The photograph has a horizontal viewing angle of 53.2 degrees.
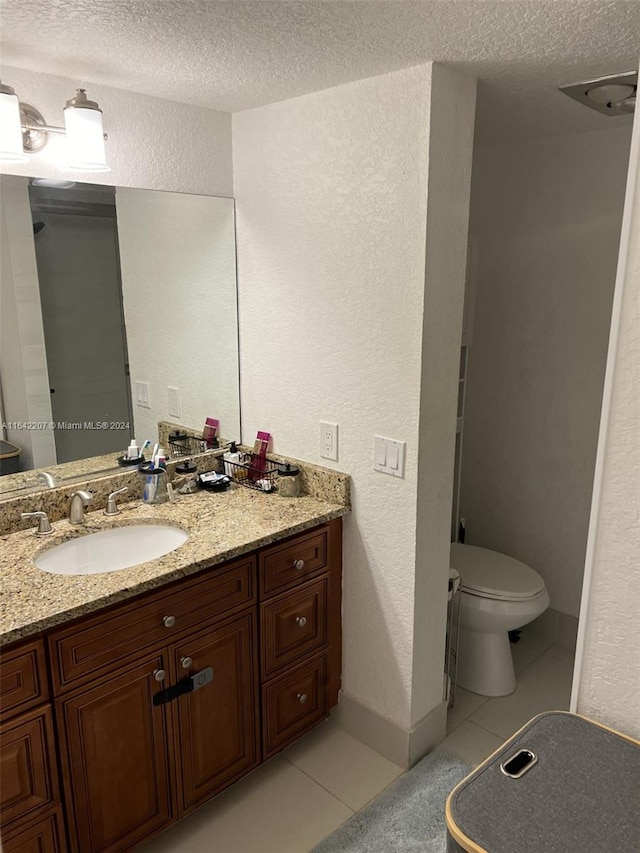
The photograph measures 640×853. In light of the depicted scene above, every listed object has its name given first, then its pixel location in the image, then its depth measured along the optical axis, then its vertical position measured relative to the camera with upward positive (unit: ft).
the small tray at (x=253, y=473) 7.37 -2.01
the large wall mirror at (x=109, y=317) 6.02 -0.19
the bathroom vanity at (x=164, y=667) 4.73 -3.15
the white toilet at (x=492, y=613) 7.89 -3.82
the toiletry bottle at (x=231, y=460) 7.66 -1.92
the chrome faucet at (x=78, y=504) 6.19 -1.96
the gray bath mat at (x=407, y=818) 5.91 -4.94
